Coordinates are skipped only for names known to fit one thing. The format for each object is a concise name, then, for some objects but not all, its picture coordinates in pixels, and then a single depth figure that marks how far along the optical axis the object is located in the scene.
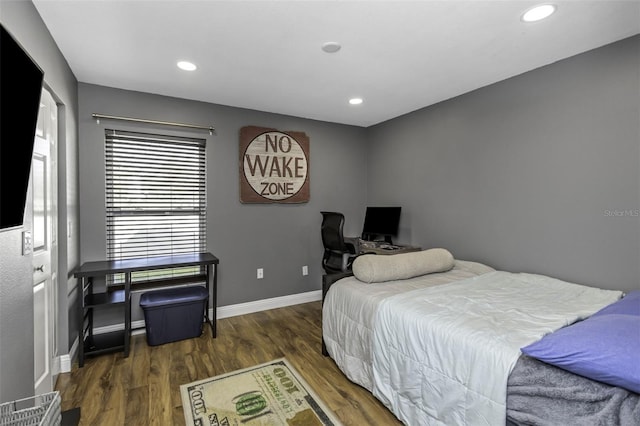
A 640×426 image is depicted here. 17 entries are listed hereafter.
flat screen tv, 1.04
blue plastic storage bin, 2.77
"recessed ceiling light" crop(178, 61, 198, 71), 2.44
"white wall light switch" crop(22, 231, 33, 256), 1.48
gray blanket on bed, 1.06
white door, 1.83
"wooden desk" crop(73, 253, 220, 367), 2.49
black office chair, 3.34
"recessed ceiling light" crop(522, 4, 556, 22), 1.77
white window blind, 2.98
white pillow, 2.39
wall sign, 3.58
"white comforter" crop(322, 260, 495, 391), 2.08
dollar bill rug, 1.83
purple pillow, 1.07
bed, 1.20
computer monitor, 3.85
